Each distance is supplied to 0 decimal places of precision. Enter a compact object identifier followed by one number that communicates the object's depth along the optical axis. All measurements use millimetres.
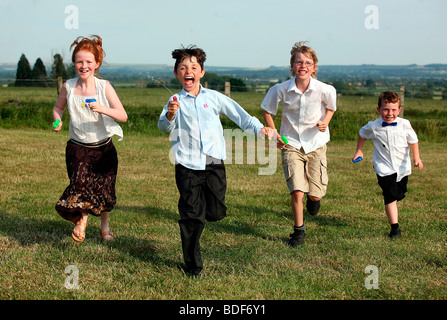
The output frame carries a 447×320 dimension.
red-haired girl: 5035
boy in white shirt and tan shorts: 5566
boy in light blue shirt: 4508
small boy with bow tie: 5996
